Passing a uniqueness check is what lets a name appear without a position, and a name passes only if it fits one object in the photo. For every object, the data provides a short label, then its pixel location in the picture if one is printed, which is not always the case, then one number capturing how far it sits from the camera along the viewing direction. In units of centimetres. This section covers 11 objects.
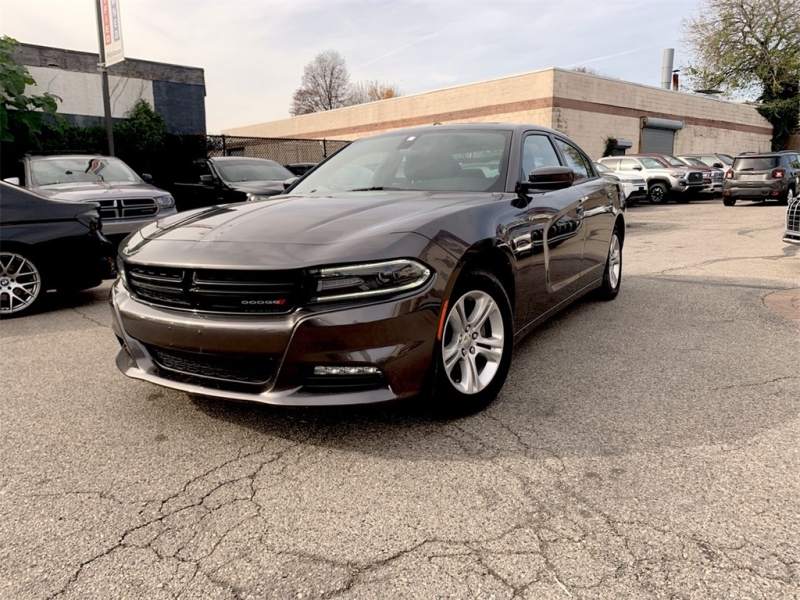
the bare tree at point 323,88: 7131
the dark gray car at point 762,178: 1778
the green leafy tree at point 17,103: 1280
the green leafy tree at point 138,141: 1589
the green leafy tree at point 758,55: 3606
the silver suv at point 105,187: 752
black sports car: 570
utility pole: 1221
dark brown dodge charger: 259
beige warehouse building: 2467
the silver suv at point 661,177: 1977
